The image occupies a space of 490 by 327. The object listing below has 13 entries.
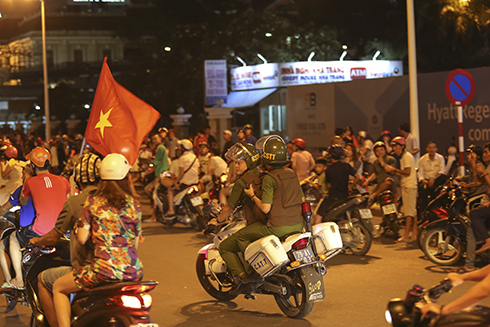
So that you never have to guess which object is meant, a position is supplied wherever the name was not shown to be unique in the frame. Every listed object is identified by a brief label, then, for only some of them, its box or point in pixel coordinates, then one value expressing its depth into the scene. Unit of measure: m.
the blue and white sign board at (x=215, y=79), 30.42
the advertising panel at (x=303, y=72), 31.17
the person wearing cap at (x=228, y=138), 15.02
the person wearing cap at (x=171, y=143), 17.12
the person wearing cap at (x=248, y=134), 14.16
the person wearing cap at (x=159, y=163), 13.45
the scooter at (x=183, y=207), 12.01
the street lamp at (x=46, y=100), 28.85
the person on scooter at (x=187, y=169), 12.62
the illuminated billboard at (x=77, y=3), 84.43
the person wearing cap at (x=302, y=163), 11.98
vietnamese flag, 7.66
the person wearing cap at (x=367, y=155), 15.54
